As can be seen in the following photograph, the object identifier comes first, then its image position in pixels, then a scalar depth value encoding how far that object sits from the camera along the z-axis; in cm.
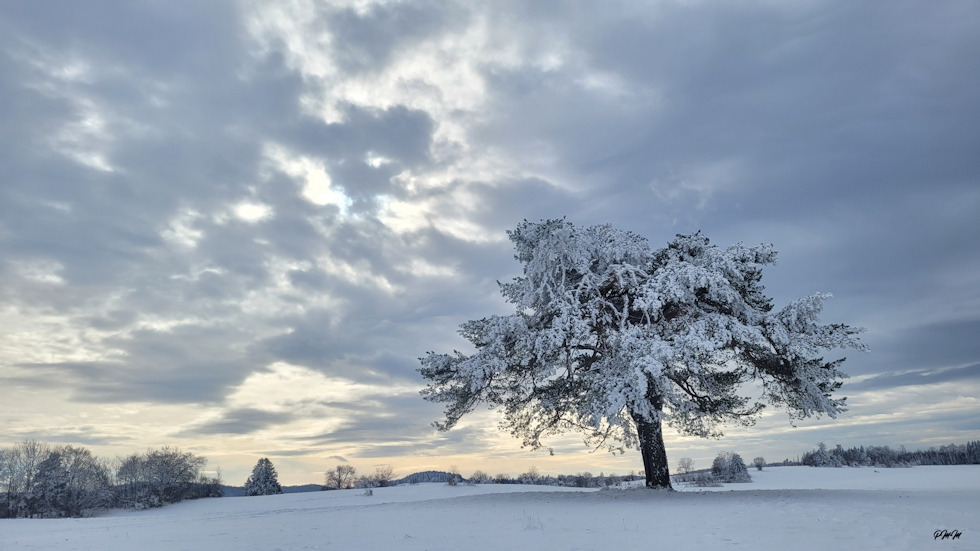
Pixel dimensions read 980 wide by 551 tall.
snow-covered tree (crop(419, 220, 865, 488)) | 1711
